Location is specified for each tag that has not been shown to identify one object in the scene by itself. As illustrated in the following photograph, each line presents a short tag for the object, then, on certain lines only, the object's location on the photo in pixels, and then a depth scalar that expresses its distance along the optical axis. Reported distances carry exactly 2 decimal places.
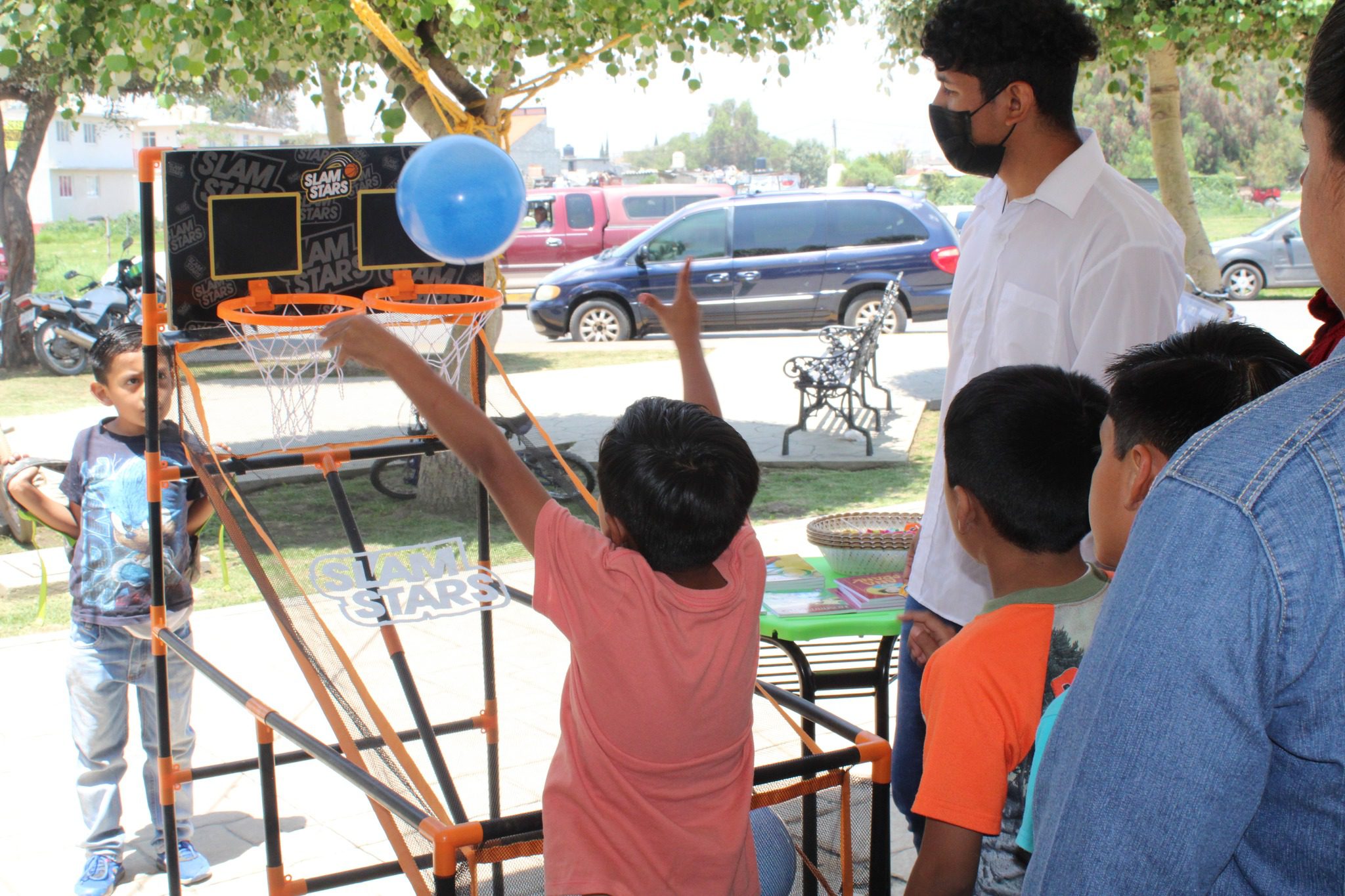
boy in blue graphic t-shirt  3.09
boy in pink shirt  1.59
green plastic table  2.62
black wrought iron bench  8.76
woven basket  3.05
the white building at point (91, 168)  52.81
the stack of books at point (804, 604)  2.72
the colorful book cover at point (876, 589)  2.76
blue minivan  13.90
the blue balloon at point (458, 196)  2.64
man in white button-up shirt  2.17
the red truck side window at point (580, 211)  19.38
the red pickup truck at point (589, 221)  19.28
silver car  17.36
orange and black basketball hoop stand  2.42
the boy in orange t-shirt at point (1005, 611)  1.50
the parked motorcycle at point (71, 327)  12.98
